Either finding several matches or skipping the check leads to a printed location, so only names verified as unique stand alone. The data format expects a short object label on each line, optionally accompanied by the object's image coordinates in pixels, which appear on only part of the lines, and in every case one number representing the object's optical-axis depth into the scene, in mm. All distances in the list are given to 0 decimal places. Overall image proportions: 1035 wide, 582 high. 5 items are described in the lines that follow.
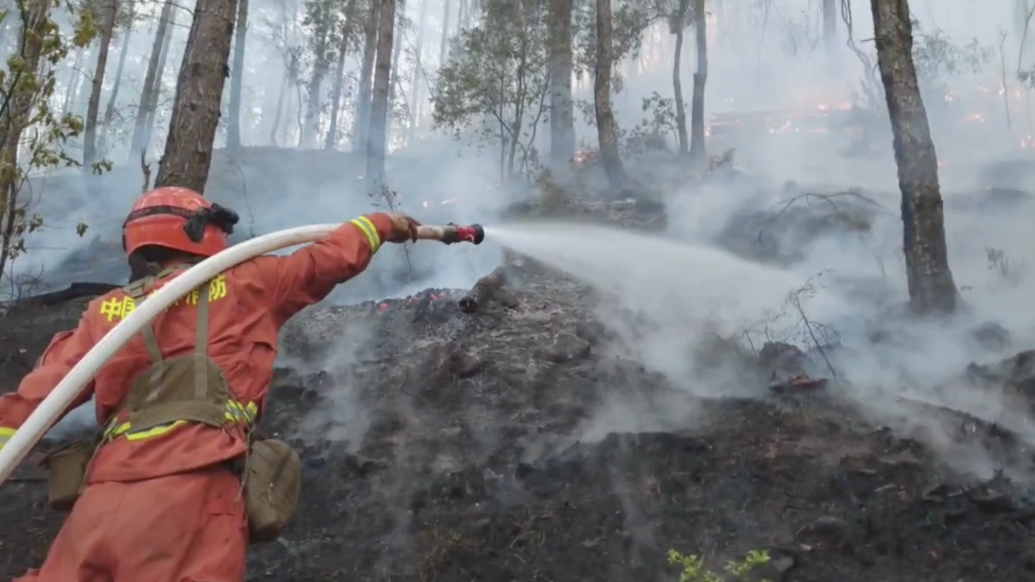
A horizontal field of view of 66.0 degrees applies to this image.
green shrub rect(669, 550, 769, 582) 3082
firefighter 2266
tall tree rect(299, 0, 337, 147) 26375
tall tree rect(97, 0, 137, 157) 20688
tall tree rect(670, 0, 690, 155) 19781
